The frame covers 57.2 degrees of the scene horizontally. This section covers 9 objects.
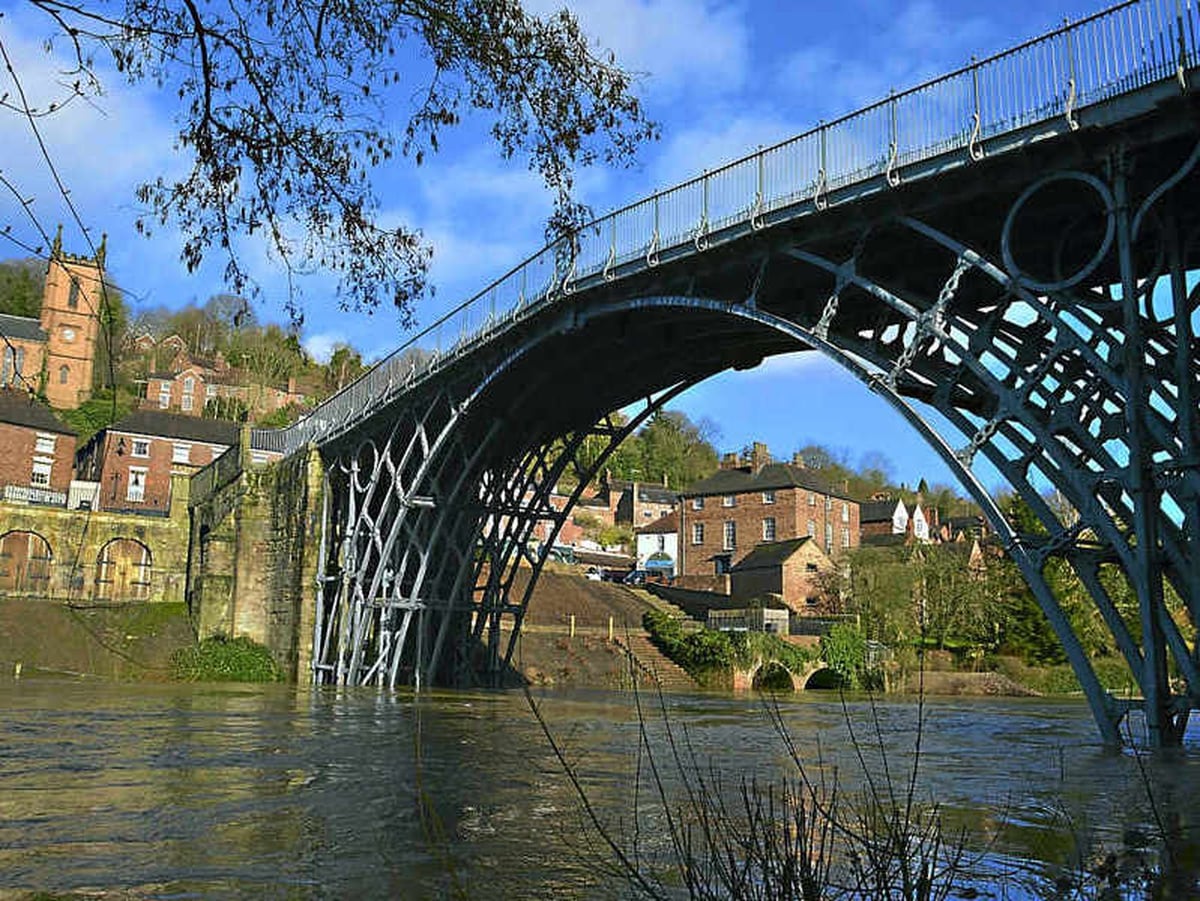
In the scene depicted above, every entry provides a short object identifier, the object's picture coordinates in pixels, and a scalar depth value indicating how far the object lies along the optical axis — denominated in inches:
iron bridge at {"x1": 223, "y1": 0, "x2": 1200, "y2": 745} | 490.9
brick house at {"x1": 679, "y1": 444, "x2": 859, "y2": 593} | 2637.8
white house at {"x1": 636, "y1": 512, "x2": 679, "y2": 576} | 3026.6
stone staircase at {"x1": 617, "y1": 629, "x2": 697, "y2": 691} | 1749.5
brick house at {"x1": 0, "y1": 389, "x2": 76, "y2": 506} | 2343.8
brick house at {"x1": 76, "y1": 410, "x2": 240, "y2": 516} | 2632.9
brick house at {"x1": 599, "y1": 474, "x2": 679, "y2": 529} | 3577.8
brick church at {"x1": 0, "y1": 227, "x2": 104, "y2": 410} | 3051.2
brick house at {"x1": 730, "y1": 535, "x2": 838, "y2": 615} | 2287.2
